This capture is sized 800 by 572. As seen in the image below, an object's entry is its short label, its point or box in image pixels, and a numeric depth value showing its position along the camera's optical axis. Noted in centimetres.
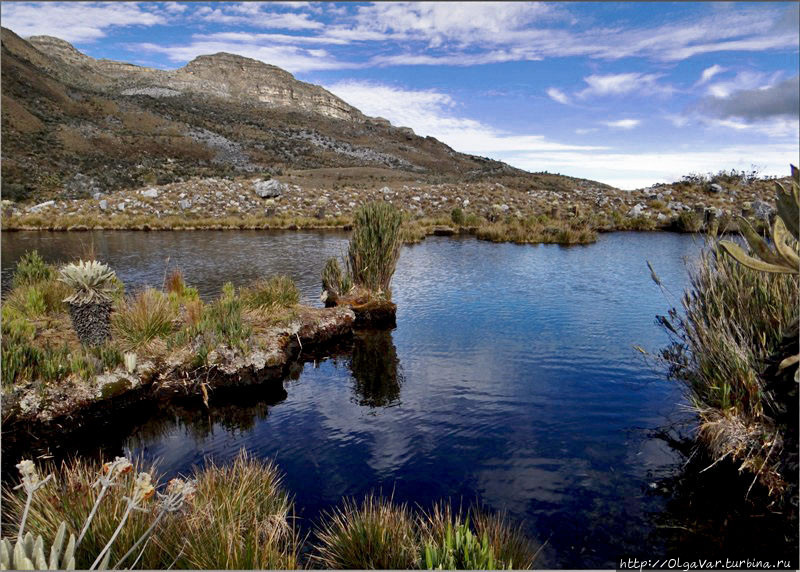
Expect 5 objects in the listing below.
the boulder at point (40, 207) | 3347
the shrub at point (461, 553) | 328
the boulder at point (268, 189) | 3879
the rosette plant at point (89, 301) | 804
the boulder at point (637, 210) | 3294
